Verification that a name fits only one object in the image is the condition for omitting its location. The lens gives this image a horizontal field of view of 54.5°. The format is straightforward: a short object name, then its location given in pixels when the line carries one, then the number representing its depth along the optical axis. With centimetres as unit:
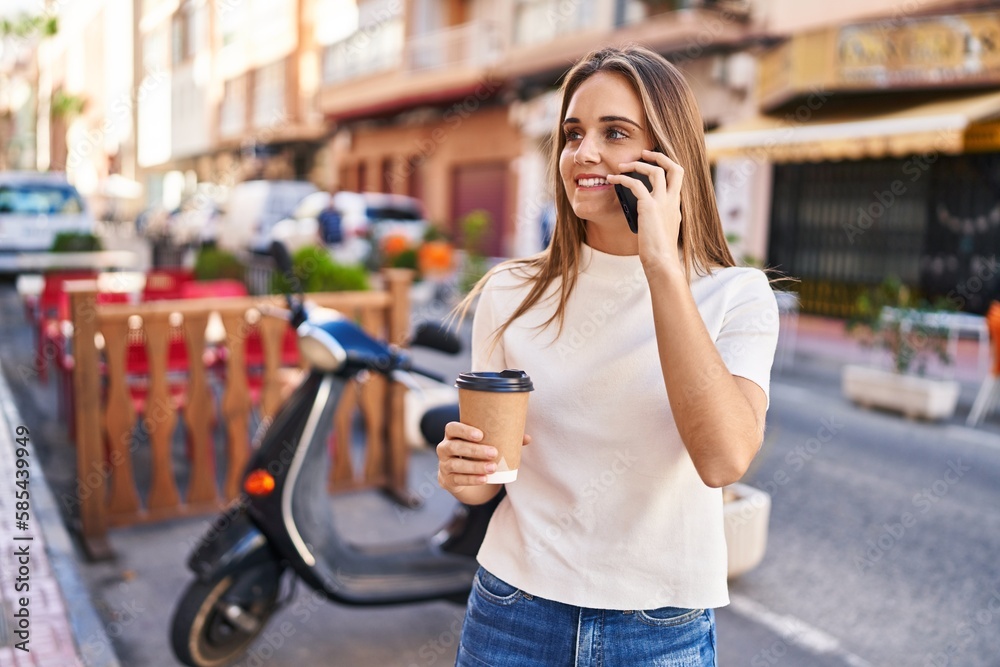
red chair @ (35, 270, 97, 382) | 691
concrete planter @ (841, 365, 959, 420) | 817
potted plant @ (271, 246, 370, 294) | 674
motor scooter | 332
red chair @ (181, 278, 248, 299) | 673
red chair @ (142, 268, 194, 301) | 689
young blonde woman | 161
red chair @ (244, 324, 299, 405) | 578
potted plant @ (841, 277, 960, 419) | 822
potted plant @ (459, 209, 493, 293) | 1370
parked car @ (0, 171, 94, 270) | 1523
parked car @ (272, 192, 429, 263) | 1691
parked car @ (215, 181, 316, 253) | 2142
